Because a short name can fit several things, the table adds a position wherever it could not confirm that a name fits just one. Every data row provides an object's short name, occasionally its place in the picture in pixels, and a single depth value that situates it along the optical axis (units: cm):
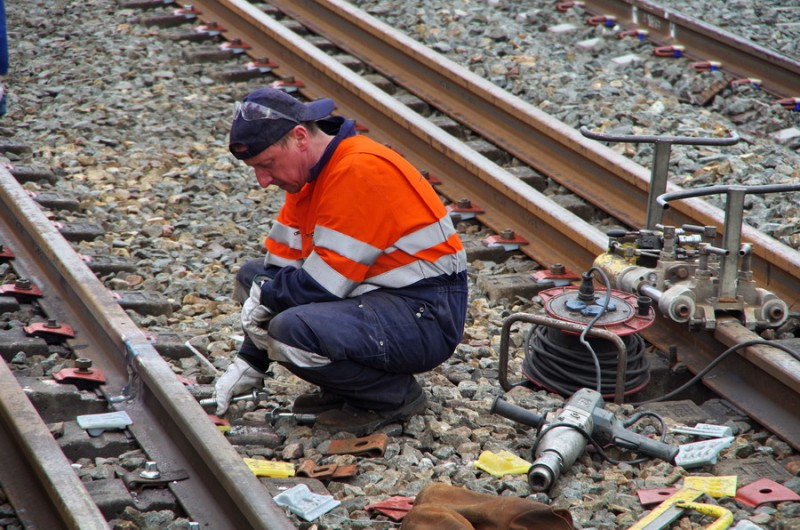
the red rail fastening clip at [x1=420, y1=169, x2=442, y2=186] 1389
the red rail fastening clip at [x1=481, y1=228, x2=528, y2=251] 1235
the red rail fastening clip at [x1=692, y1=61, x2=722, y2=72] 1637
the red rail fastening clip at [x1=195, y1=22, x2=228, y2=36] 1867
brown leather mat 681
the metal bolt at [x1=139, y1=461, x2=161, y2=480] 780
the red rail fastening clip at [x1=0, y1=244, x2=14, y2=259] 1133
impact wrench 779
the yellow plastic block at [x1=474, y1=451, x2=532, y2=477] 800
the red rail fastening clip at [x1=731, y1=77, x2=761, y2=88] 1580
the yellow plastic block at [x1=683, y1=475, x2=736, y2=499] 768
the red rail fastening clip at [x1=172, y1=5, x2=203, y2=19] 1934
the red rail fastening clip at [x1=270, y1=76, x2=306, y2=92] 1672
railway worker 827
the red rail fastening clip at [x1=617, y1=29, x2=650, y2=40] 1780
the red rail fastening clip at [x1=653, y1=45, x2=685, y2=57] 1709
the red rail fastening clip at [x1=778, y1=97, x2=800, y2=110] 1505
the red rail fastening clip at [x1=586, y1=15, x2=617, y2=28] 1841
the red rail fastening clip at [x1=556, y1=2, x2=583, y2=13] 1907
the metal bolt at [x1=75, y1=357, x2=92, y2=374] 902
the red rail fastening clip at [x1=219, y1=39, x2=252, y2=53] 1805
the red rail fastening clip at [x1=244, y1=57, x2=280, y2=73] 1736
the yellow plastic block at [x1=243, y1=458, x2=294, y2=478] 795
